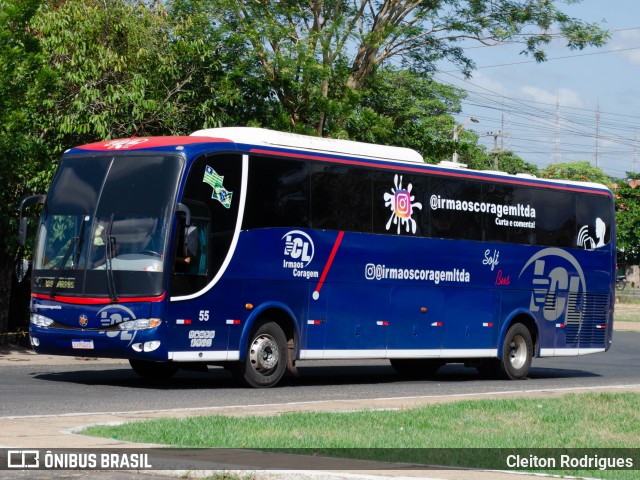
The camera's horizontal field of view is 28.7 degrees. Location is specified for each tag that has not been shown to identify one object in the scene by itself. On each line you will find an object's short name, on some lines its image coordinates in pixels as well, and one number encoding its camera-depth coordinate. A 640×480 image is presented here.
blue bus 17.36
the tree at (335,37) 29.27
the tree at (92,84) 22.41
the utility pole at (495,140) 96.64
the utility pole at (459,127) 55.78
